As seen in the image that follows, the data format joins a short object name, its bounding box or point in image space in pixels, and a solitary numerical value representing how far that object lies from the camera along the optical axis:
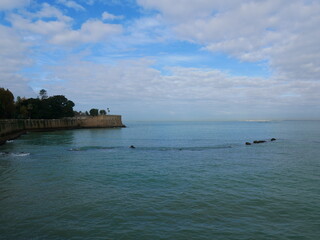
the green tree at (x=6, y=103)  77.31
